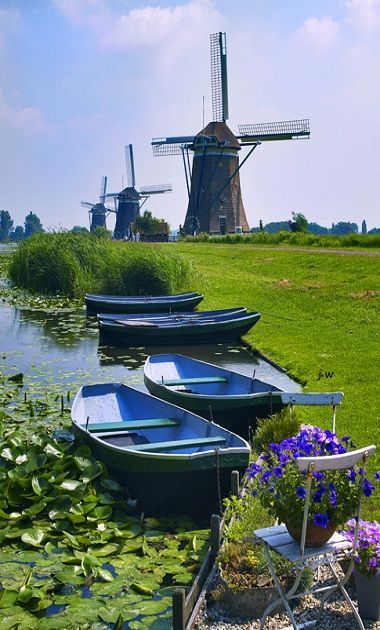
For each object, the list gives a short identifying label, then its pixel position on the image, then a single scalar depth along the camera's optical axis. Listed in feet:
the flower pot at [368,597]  15.70
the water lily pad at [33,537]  21.04
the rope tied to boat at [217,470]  22.37
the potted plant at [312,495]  14.49
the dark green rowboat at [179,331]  57.31
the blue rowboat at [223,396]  29.48
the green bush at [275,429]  27.17
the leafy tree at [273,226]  391.18
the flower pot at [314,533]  14.64
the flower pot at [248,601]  16.06
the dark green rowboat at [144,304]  69.56
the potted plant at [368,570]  15.34
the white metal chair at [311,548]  13.51
